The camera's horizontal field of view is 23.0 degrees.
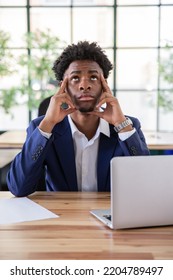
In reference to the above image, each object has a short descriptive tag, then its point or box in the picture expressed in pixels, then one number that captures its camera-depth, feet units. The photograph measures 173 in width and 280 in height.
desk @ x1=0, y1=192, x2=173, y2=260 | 3.35
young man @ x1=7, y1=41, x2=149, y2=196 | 5.35
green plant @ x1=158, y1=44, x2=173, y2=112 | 16.25
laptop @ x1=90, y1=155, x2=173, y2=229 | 3.75
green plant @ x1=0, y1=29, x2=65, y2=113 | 16.28
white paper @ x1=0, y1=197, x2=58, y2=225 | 4.25
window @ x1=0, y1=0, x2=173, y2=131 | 17.24
